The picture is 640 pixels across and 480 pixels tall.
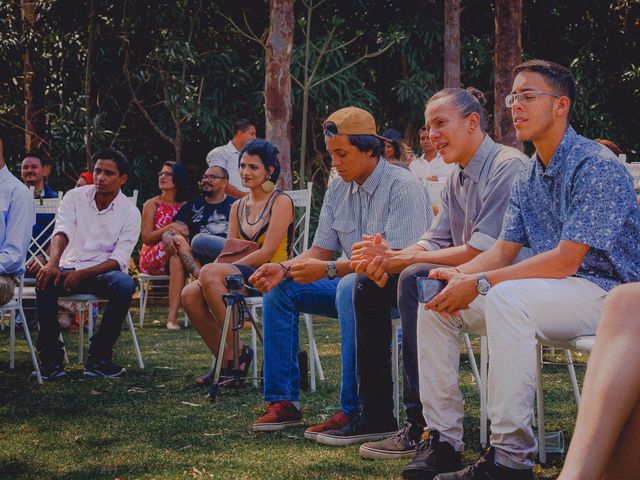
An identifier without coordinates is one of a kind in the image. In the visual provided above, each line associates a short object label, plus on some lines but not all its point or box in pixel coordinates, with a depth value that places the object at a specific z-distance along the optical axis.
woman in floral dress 9.69
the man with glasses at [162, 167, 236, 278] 8.91
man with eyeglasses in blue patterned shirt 3.26
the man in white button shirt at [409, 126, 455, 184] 9.70
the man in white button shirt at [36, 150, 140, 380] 6.70
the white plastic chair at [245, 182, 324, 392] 5.97
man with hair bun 4.04
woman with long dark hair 6.05
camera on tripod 5.63
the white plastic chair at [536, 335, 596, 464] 3.28
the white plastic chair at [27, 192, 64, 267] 7.93
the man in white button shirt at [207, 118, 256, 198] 10.80
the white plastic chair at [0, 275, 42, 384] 6.29
